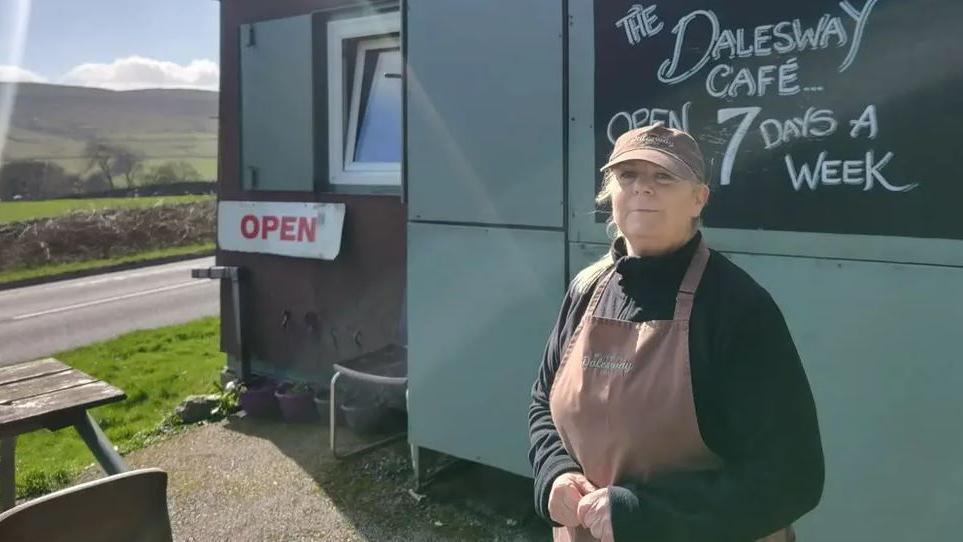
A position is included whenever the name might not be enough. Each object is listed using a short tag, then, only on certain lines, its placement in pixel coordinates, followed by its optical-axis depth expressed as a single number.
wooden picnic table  2.78
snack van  2.46
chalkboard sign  2.40
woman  1.45
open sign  5.33
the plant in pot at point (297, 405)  5.25
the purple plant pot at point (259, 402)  5.40
